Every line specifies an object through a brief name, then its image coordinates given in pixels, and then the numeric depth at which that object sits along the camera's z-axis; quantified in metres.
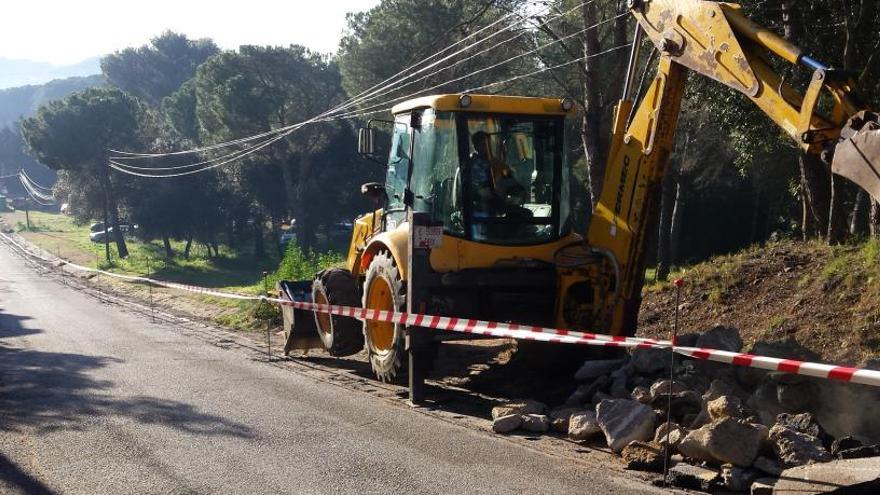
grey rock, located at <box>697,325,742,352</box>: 8.68
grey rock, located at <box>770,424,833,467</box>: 6.19
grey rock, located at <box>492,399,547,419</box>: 8.33
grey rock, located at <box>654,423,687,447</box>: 6.75
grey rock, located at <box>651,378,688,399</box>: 7.68
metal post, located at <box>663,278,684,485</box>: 6.35
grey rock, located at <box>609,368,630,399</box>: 8.31
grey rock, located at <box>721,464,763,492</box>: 6.13
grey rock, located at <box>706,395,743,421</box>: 6.83
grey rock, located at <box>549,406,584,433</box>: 7.99
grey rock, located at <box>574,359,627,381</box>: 9.07
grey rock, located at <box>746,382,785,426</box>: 7.28
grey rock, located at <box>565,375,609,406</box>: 8.55
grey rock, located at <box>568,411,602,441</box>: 7.51
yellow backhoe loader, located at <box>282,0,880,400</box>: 8.85
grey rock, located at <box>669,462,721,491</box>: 6.23
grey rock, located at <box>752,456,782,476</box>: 6.20
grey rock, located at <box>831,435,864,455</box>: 6.36
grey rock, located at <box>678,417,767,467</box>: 6.35
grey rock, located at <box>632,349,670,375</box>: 8.62
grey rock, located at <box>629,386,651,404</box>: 7.79
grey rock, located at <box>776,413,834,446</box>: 6.63
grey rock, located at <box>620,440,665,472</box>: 6.66
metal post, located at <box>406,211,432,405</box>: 9.05
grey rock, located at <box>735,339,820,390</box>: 7.90
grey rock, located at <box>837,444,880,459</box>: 6.16
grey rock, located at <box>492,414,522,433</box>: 8.03
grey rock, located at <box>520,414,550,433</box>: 8.02
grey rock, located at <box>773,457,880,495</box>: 5.35
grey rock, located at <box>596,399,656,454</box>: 7.15
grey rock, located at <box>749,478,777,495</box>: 5.86
